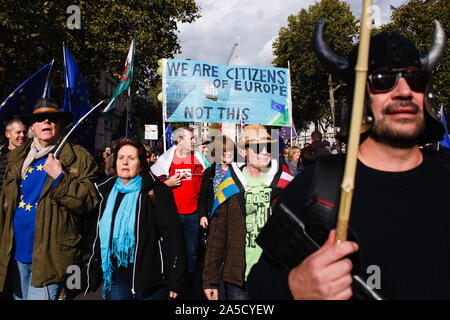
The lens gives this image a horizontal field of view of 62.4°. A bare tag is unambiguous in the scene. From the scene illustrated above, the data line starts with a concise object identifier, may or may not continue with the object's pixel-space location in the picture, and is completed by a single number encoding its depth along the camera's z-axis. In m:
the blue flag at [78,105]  3.72
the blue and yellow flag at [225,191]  3.23
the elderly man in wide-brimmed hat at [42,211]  3.02
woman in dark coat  2.94
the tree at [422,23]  22.95
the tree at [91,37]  11.98
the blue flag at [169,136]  11.27
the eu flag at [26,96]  3.98
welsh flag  6.19
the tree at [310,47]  33.22
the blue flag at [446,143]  7.35
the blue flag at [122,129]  8.33
